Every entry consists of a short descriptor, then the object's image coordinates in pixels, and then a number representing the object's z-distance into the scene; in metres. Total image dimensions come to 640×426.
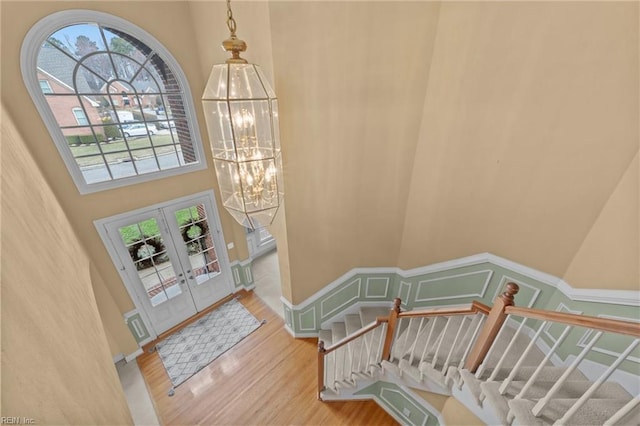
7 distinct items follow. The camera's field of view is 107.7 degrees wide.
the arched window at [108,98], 2.45
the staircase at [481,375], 1.44
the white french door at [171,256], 3.32
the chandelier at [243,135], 1.77
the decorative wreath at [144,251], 3.43
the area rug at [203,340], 3.55
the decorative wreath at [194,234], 3.89
